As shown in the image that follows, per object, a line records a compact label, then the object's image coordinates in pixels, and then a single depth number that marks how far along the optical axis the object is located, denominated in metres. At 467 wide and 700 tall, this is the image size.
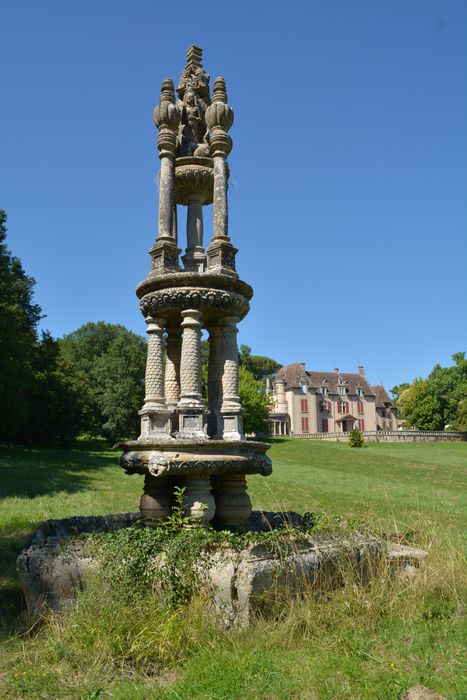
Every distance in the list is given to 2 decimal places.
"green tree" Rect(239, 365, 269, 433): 46.69
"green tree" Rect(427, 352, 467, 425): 72.89
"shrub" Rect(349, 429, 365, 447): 48.20
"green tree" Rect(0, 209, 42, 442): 28.19
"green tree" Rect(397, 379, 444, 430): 71.75
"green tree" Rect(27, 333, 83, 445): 37.00
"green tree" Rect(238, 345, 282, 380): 79.87
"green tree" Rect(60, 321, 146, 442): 43.94
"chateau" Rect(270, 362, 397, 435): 70.56
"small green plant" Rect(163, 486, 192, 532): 6.08
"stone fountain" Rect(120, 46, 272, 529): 6.91
